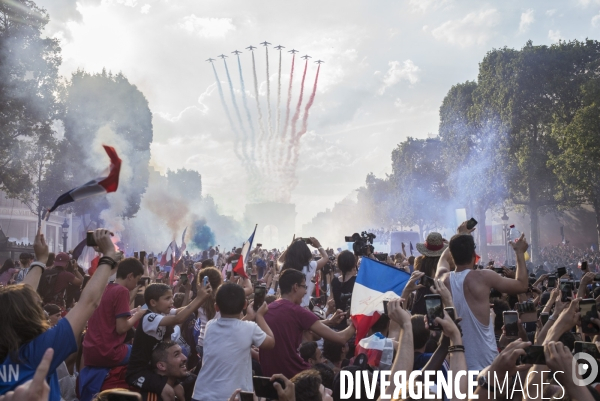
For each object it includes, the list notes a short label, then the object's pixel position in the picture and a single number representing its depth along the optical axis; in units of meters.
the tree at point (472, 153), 36.84
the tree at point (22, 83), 24.22
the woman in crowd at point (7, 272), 12.04
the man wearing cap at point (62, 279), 10.19
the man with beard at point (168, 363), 5.22
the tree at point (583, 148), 28.14
